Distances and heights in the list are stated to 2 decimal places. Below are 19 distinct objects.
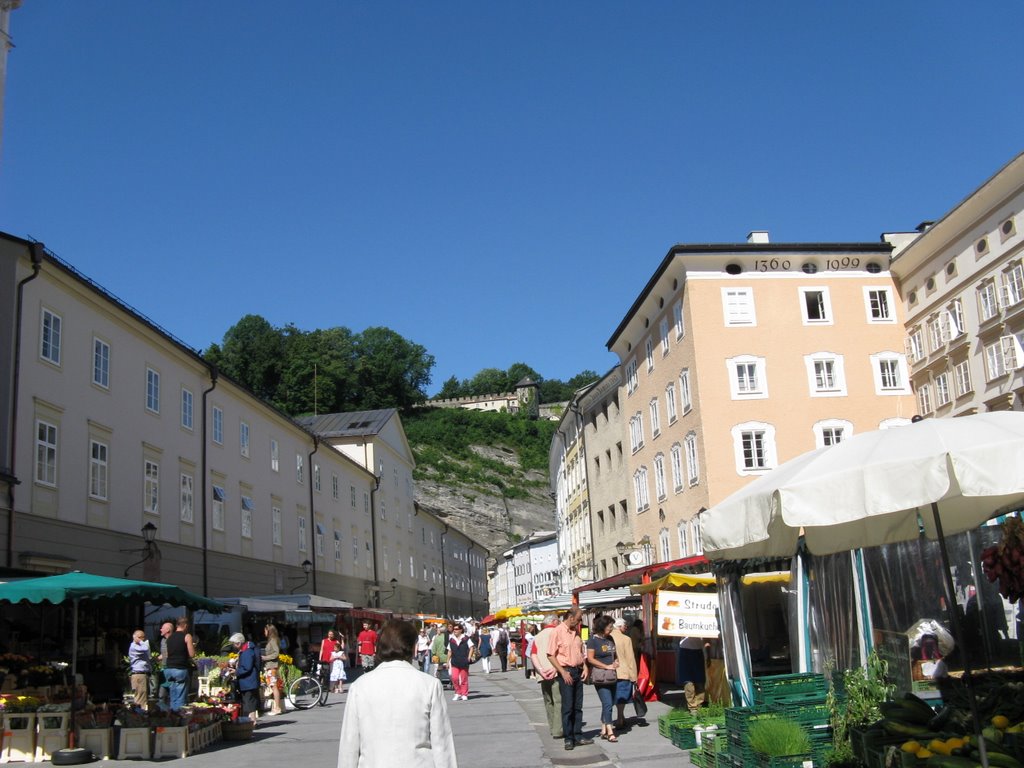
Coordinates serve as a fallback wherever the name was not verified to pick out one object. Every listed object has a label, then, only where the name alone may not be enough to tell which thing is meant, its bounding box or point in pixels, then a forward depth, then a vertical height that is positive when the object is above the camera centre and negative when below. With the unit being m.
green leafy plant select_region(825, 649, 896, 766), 8.81 -1.01
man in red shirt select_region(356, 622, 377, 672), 30.94 -0.96
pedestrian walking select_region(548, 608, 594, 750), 13.45 -0.90
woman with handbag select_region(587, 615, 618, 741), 14.18 -0.96
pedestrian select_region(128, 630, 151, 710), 16.92 -0.64
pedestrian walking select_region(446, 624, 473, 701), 24.16 -1.24
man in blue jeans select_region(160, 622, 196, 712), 16.22 -0.64
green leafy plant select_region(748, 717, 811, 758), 8.51 -1.25
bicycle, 23.53 -1.77
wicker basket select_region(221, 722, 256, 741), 16.66 -1.79
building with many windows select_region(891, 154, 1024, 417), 31.98 +9.53
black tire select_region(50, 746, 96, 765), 13.48 -1.67
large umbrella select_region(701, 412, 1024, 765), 6.45 +0.71
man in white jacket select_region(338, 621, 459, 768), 5.13 -0.56
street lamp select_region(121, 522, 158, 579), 26.00 +2.13
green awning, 14.25 +0.57
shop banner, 15.92 -0.30
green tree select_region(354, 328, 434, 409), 116.81 +28.83
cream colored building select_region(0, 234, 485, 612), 22.30 +4.90
